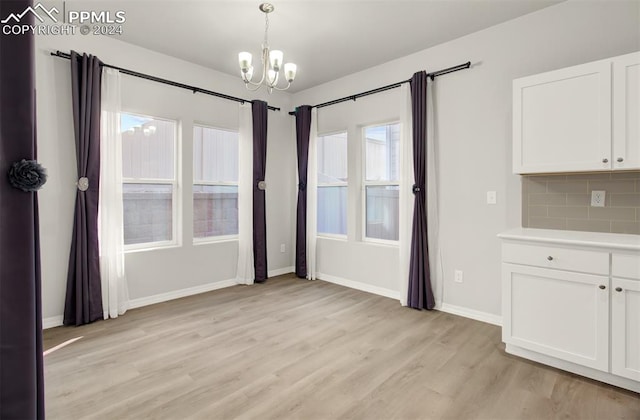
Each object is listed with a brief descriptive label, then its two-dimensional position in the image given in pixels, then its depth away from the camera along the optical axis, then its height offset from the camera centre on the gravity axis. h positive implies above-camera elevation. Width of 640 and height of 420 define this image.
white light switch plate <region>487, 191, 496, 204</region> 3.16 +0.06
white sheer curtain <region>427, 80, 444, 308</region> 3.56 -0.03
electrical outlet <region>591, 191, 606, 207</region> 2.58 +0.03
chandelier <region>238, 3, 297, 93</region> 2.71 +1.19
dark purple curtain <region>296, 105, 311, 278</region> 4.83 +0.31
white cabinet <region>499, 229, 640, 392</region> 2.04 -0.67
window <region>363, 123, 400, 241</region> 4.14 +0.29
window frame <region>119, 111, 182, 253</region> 4.00 +0.09
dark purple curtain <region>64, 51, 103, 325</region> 3.09 +0.09
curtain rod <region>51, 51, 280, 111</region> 3.07 +1.41
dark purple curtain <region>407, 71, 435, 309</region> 3.54 -0.07
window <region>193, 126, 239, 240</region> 4.23 +0.30
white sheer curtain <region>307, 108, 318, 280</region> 4.78 +0.11
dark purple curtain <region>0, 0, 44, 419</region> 0.90 -0.09
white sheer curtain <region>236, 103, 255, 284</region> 4.46 +0.11
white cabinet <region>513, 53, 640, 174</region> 2.21 +0.61
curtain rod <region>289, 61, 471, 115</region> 3.33 +1.39
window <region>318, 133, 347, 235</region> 4.71 +0.29
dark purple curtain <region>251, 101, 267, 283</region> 4.55 +0.23
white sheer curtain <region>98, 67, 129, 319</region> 3.27 +0.11
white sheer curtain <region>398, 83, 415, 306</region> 3.68 +0.19
